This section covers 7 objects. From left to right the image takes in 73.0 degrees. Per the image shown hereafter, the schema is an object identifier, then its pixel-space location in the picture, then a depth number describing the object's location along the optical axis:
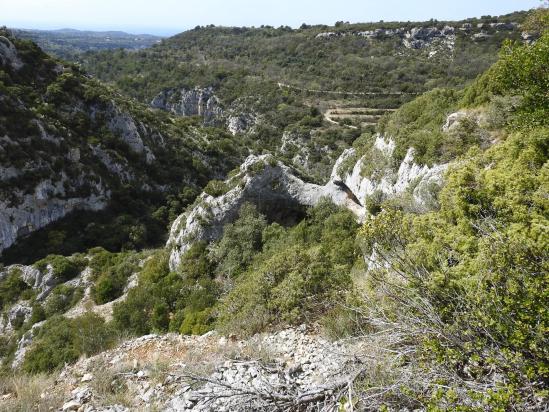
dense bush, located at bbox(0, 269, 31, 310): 26.86
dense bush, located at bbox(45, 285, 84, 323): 24.47
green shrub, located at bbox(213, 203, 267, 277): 19.76
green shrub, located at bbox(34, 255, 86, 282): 26.98
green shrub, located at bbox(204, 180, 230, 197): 23.66
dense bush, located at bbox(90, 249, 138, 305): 23.92
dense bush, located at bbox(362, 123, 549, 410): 4.34
